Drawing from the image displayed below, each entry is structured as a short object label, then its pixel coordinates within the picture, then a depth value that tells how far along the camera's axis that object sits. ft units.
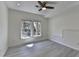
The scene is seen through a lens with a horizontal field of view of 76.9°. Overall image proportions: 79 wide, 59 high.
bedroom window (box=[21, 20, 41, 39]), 12.60
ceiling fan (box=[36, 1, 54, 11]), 6.80
